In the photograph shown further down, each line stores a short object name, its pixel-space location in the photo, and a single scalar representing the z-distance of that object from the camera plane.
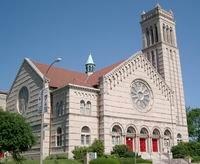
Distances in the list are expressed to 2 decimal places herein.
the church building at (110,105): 35.91
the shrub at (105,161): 27.60
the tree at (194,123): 63.90
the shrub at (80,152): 32.82
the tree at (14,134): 29.48
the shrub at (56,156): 33.57
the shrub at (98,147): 33.87
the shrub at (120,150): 34.94
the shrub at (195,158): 38.46
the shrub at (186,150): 39.66
